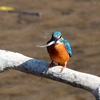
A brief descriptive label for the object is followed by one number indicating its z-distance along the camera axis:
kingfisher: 7.35
